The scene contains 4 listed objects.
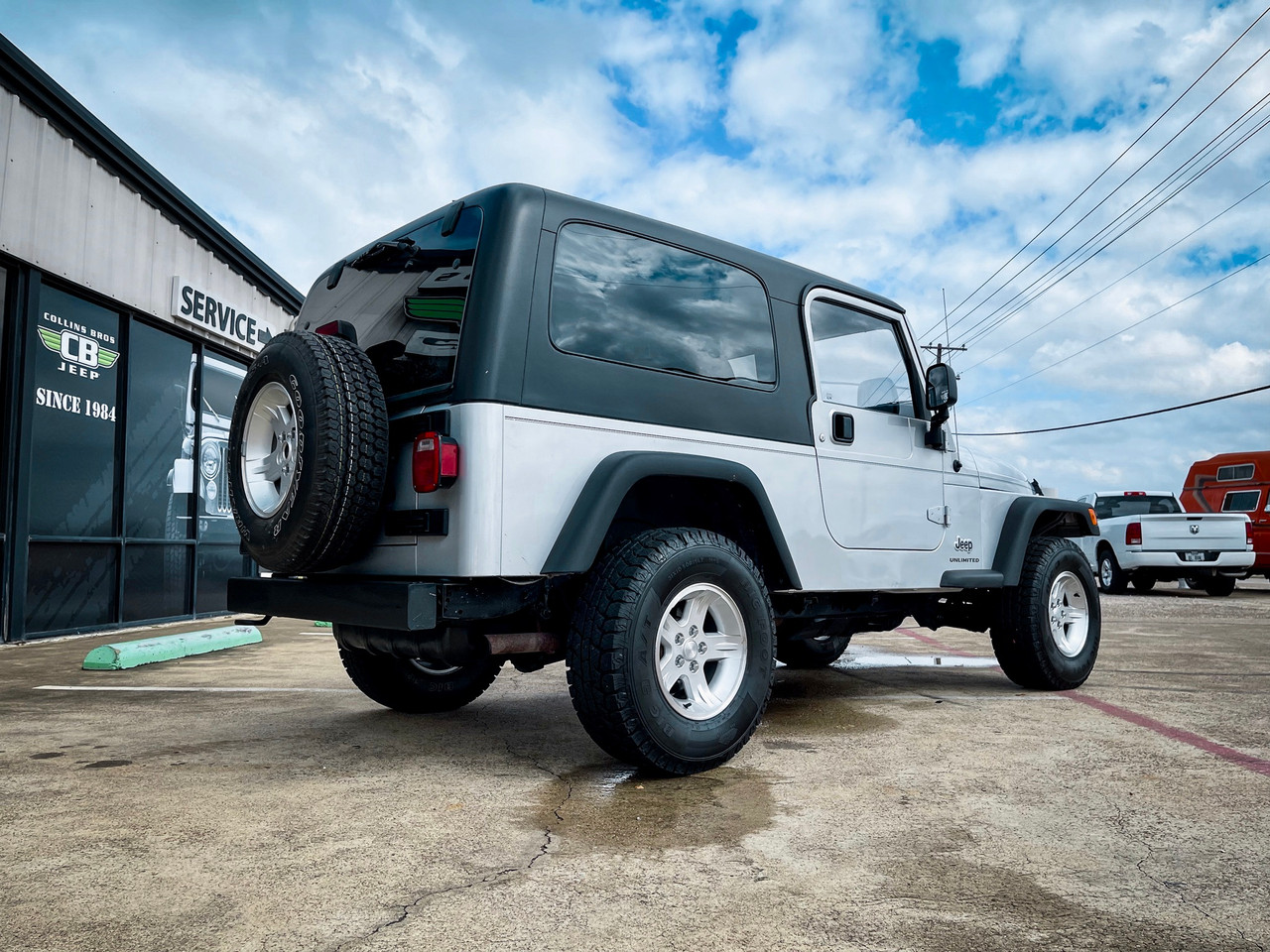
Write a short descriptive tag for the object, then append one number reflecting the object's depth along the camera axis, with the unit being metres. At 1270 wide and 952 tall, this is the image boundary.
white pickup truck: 14.18
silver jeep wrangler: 3.21
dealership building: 7.62
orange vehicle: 15.66
